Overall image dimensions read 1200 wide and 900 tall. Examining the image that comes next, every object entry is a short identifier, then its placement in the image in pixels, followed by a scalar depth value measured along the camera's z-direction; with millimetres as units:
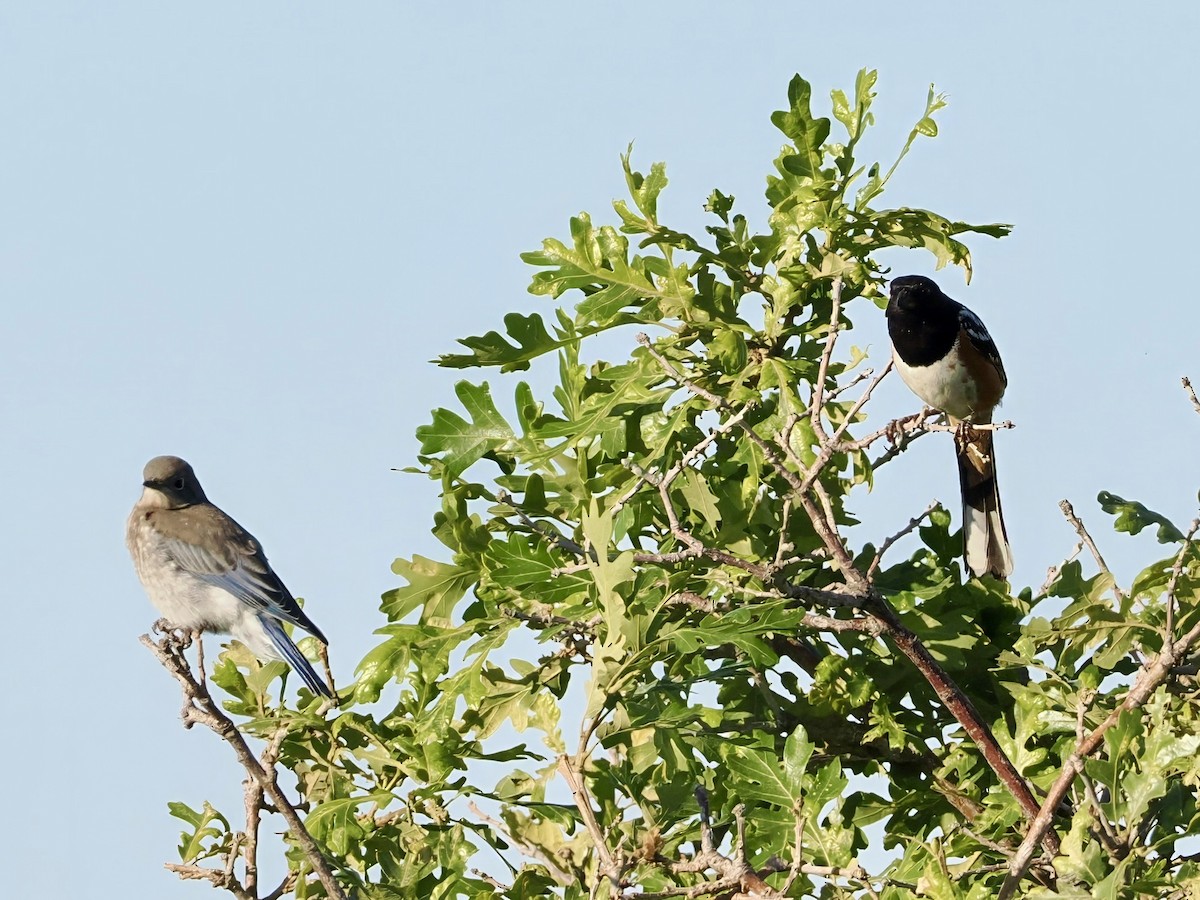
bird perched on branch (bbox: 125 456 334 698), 15883
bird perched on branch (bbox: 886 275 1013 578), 14898
